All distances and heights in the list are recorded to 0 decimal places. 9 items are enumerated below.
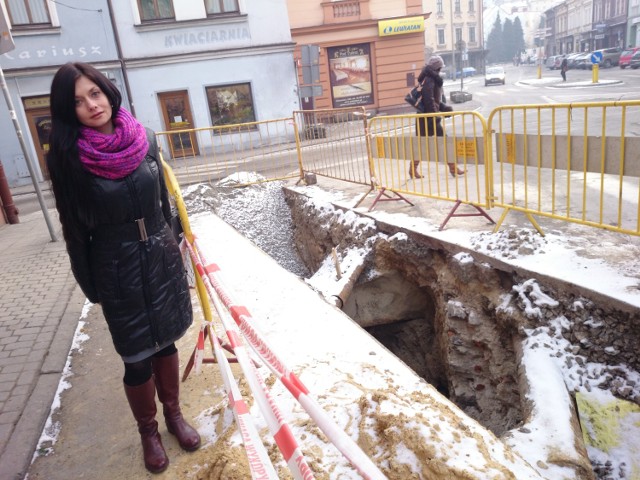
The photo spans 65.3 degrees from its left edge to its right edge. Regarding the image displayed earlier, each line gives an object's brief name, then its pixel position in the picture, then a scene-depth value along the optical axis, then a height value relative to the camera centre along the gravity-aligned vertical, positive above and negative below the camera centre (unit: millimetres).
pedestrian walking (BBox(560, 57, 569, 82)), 33125 -717
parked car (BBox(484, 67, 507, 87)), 43216 -1008
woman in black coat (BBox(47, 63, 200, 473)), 2150 -504
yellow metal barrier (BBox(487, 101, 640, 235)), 3910 -915
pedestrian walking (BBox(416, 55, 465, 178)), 7543 -197
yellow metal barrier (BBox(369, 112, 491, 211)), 5391 -913
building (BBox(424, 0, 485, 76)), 70500 +5770
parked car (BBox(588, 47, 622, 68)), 39656 -451
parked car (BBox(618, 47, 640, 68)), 34750 -536
